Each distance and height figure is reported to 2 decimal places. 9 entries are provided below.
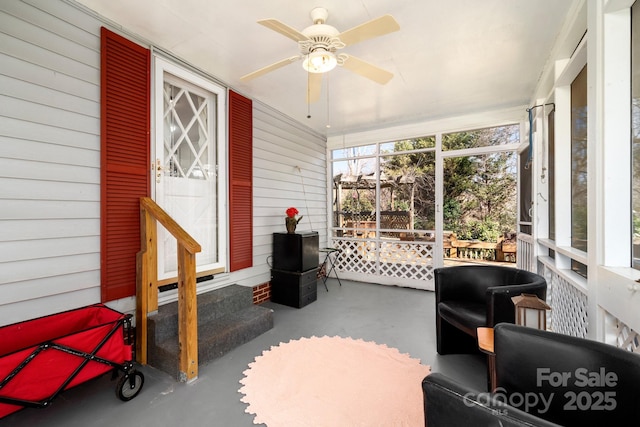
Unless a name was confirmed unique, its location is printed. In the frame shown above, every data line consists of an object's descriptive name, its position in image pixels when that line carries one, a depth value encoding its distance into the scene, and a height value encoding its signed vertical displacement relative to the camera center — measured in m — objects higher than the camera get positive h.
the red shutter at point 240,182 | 3.48 +0.42
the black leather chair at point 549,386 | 0.84 -0.65
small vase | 4.03 -0.18
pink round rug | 1.74 -1.34
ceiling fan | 1.83 +1.28
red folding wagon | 1.47 -0.88
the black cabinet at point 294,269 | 3.86 -0.85
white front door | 2.76 +0.58
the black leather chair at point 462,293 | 2.36 -0.79
